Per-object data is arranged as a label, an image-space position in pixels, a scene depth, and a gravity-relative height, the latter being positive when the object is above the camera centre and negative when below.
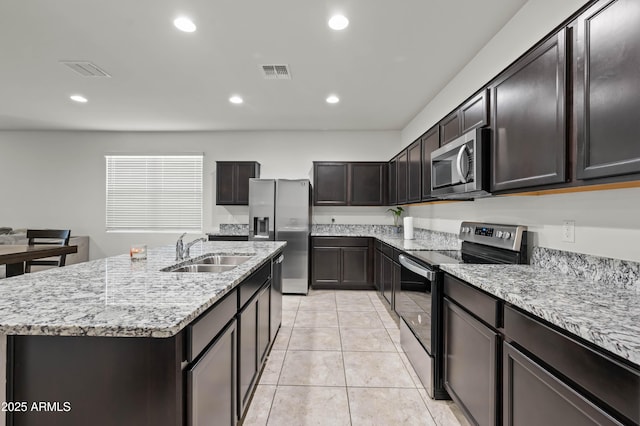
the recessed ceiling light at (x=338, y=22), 2.25 +1.51
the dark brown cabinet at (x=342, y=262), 4.62 -0.75
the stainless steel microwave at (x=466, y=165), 1.92 +0.36
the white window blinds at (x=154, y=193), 5.42 +0.37
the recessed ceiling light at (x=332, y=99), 3.76 +1.51
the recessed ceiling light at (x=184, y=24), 2.28 +1.50
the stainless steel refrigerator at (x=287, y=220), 4.53 -0.09
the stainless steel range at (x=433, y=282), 1.98 -0.50
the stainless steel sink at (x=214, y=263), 2.07 -0.38
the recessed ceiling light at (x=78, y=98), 3.81 +1.51
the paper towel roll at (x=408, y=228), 3.81 -0.17
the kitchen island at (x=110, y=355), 0.90 -0.47
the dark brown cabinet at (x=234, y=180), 4.99 +0.58
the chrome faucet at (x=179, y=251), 2.05 -0.26
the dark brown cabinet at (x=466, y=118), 1.95 +0.74
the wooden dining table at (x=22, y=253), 2.78 -0.42
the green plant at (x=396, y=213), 4.98 +0.03
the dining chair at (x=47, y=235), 3.79 -0.30
